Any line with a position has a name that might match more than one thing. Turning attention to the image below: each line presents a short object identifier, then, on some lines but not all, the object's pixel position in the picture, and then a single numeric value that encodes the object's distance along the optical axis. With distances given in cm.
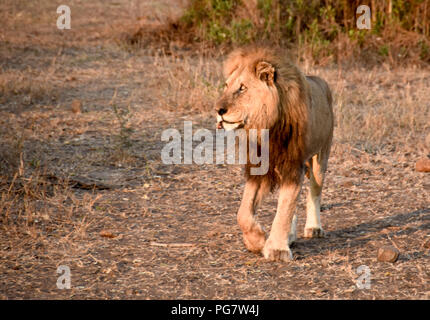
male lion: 759
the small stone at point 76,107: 1525
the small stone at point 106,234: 901
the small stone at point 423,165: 1182
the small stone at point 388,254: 799
